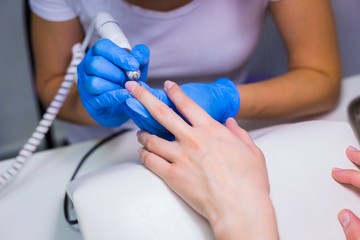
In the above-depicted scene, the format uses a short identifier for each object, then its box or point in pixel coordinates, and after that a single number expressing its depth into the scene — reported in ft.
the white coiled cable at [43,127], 2.31
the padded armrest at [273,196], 1.61
